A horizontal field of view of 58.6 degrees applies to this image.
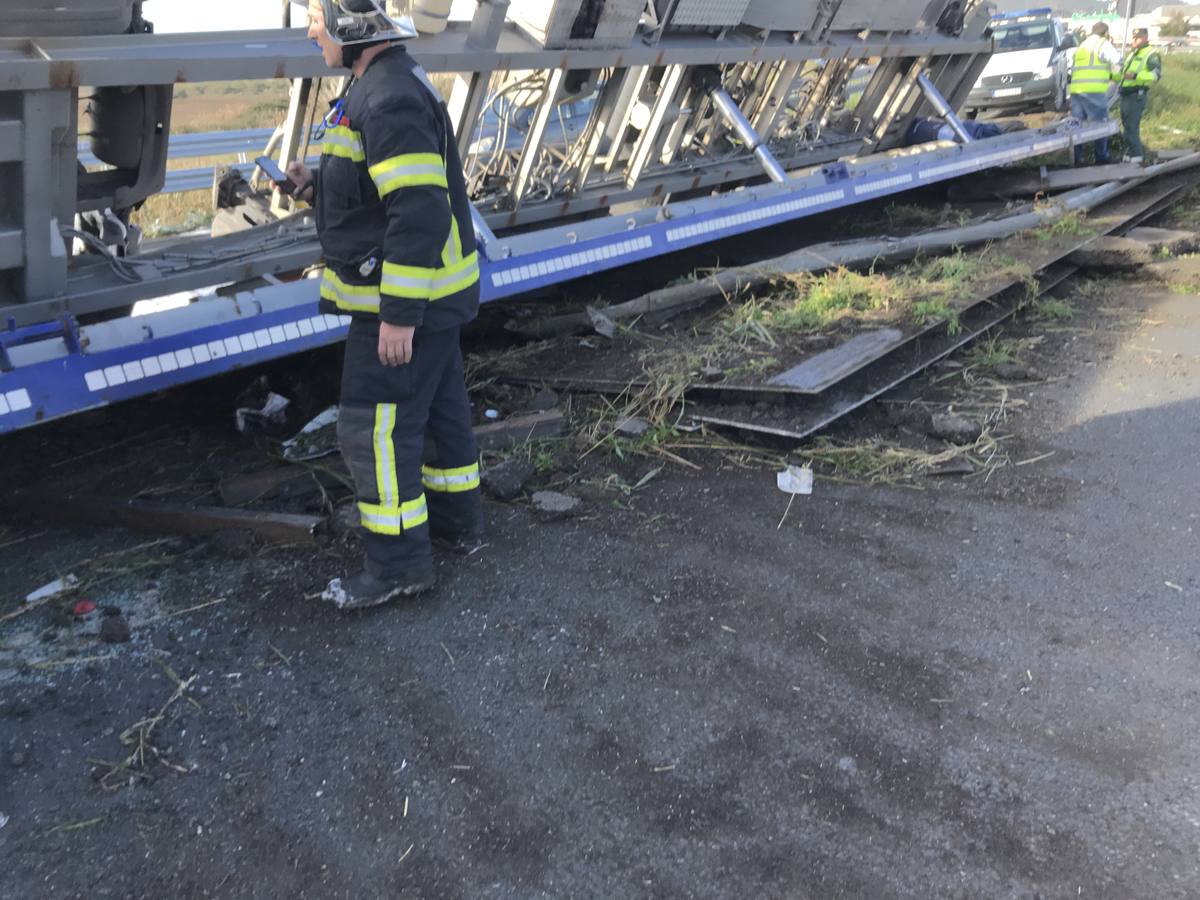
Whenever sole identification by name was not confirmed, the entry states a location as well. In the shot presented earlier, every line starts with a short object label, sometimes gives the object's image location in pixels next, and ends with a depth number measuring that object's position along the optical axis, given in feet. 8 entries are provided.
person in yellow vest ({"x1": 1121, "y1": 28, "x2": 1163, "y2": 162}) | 39.22
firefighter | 10.35
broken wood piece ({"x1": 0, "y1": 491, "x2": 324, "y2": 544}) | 13.01
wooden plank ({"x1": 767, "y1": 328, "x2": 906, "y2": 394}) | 15.61
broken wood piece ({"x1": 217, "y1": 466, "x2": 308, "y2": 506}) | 13.87
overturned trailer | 13.03
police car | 54.08
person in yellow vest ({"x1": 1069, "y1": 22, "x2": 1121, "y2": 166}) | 38.17
